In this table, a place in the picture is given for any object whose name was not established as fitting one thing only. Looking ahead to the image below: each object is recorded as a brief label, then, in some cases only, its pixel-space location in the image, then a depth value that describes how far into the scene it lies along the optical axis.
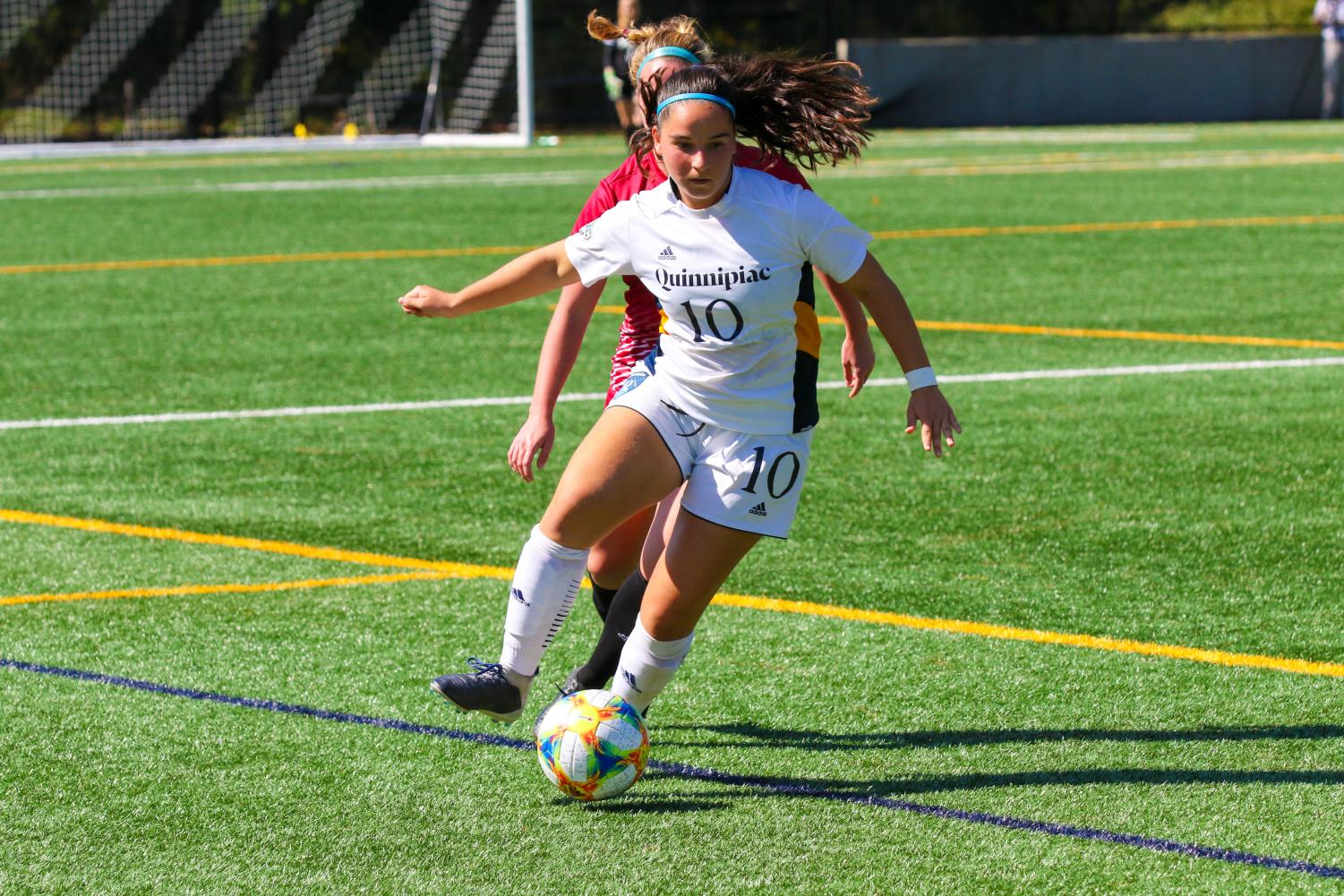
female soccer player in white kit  8.73
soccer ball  8.64
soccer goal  72.56
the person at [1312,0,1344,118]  79.75
